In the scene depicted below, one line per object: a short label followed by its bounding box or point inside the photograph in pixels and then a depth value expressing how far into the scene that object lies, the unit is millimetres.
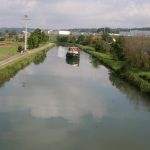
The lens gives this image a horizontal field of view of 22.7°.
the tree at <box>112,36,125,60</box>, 42512
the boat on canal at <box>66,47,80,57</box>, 54438
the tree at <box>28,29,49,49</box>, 64562
